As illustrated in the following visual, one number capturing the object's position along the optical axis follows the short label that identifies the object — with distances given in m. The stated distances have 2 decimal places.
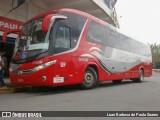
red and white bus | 9.23
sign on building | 16.41
